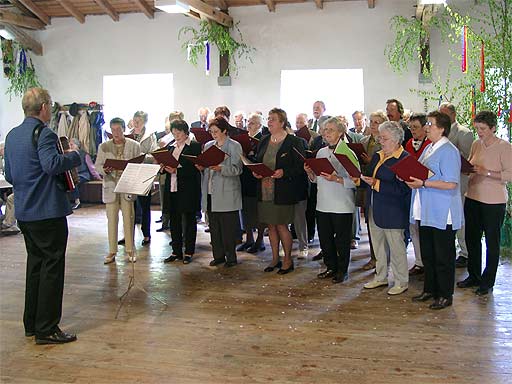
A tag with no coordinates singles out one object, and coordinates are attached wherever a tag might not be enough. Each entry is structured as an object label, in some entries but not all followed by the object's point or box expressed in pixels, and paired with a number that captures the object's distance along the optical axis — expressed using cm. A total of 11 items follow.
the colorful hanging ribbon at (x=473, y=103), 598
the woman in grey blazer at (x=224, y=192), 534
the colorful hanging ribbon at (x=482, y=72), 570
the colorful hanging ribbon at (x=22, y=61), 1109
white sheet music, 444
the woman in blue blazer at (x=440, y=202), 411
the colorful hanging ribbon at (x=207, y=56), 993
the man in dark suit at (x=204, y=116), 852
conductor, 348
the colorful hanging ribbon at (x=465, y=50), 606
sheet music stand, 451
